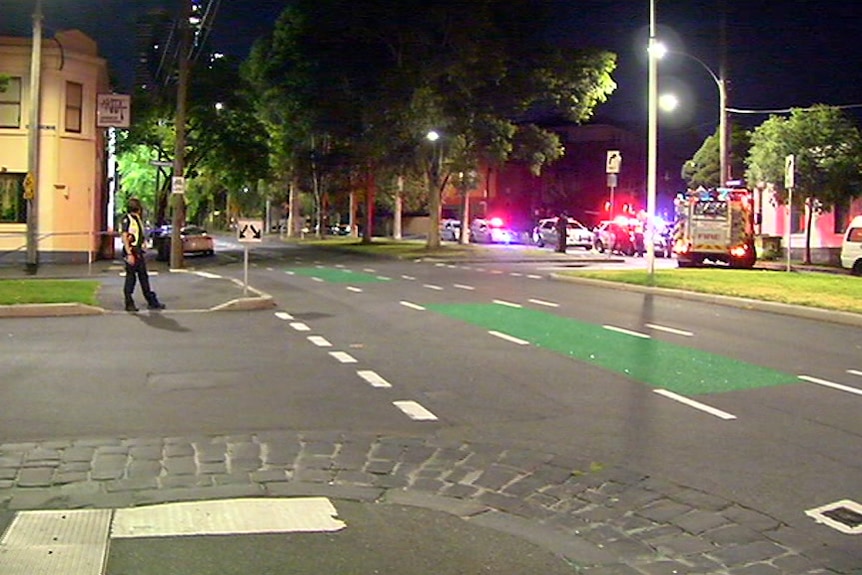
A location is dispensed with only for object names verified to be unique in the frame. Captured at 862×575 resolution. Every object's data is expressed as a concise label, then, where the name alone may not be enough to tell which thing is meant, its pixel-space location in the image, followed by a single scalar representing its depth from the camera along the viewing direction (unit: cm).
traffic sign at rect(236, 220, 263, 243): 1888
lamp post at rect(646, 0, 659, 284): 2600
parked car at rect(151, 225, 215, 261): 4352
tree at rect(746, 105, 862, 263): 3672
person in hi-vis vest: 1753
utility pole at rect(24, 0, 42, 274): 2677
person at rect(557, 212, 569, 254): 4625
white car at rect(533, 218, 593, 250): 5394
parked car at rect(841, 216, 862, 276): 3094
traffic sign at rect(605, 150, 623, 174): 3234
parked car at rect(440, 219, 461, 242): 6718
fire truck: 3425
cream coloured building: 3438
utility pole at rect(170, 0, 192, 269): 2939
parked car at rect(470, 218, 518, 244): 5991
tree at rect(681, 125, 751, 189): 5041
